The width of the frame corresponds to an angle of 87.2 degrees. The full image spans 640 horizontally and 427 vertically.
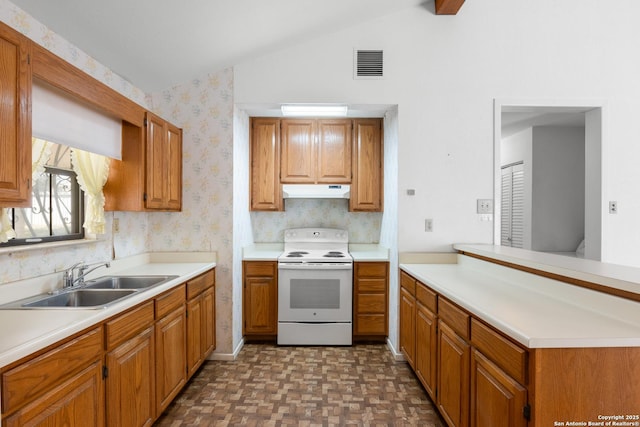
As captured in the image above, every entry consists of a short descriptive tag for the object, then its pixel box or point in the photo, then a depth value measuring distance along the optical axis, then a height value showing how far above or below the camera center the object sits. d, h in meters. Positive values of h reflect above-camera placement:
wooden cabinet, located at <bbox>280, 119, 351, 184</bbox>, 3.67 +0.61
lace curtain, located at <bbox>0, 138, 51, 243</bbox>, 1.63 +0.22
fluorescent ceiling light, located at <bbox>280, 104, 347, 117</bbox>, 3.12 +0.95
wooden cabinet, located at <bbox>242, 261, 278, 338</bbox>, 3.42 -0.92
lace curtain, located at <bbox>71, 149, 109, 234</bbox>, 2.18 +0.18
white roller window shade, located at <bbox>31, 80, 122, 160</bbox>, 1.69 +0.49
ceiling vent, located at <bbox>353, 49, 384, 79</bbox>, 3.06 +1.33
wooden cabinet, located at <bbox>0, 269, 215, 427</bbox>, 1.14 -0.73
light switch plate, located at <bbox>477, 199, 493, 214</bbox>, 3.06 +0.04
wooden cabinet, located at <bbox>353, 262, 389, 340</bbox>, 3.40 -0.92
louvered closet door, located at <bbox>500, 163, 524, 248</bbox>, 4.91 +0.06
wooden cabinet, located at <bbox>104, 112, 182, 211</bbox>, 2.39 +0.26
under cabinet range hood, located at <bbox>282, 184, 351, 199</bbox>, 3.65 +0.21
